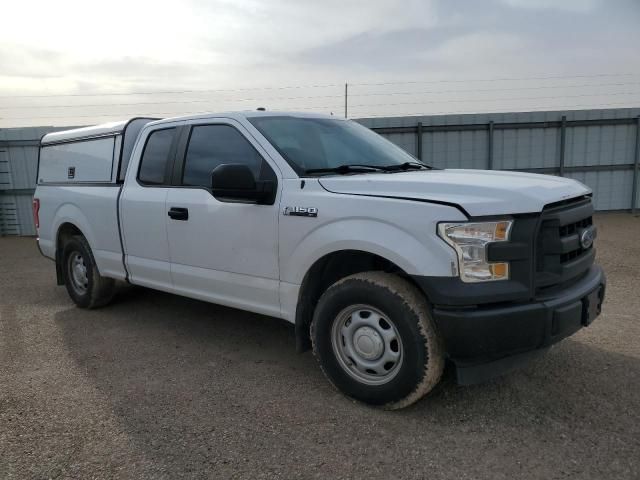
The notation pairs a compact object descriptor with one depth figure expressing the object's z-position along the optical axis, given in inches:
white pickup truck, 109.0
